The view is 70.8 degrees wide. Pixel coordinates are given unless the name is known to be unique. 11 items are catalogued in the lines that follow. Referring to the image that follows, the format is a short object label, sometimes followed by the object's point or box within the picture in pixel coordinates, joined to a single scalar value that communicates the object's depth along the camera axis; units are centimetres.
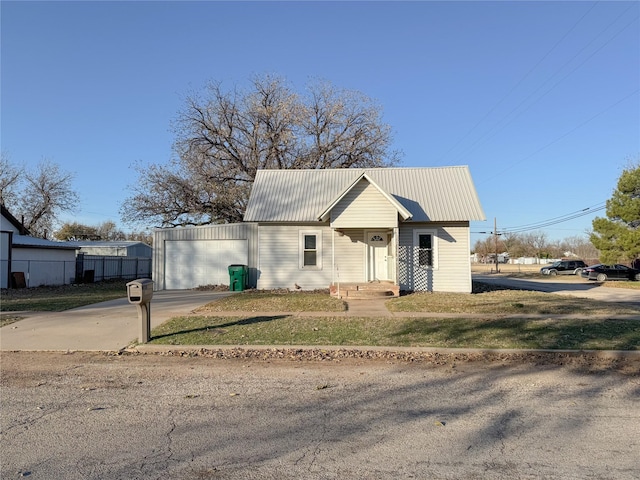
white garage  2077
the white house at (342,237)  1719
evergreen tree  3231
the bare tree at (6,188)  4491
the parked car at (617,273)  3475
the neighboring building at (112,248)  4200
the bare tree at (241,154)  2944
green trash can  1941
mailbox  857
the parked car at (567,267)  4484
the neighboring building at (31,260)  2394
